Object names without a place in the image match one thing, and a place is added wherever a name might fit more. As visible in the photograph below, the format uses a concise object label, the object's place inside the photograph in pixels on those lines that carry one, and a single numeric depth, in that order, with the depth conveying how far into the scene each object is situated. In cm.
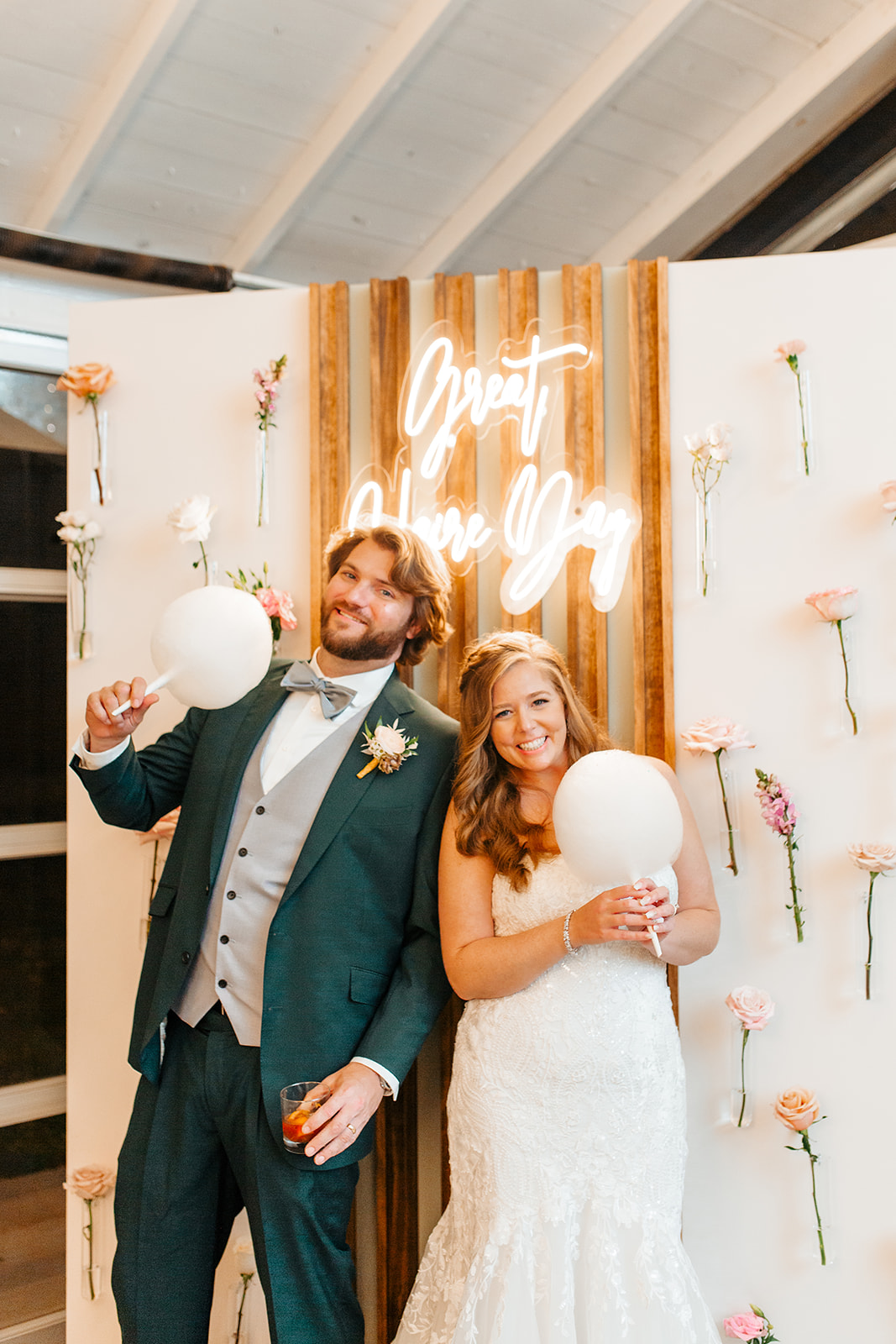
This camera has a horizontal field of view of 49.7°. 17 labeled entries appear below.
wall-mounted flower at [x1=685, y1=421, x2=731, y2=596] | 246
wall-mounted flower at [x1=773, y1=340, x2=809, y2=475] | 242
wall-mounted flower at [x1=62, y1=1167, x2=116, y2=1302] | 260
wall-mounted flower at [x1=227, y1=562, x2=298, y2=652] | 260
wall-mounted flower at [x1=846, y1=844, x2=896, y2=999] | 227
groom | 203
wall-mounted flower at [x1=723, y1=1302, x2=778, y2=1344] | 230
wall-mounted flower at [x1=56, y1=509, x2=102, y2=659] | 272
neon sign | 253
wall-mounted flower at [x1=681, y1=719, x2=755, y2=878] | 236
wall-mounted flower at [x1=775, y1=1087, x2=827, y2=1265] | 229
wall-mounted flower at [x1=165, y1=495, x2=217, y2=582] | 262
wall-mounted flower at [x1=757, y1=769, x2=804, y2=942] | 235
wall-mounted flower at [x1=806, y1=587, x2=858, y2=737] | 234
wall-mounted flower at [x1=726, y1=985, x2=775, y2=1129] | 231
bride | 187
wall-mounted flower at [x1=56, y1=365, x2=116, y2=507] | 273
